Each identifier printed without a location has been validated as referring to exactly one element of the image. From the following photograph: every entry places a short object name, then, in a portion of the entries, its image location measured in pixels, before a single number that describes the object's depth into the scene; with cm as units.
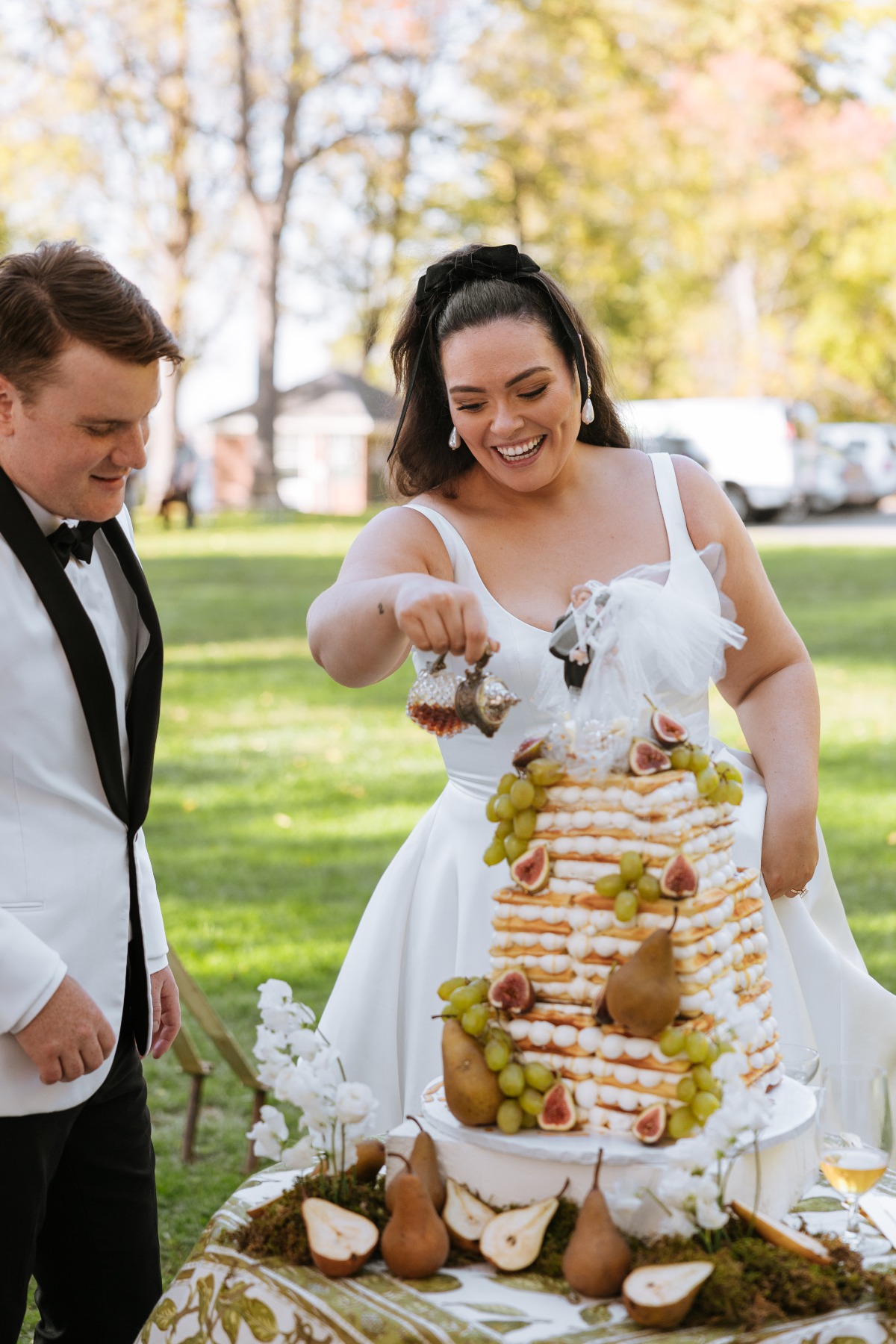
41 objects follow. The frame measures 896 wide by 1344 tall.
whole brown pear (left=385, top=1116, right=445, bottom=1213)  193
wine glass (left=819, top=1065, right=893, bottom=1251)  194
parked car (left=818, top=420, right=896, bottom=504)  2994
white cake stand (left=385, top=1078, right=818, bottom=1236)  183
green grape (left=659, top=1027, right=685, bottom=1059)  183
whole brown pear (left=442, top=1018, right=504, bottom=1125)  193
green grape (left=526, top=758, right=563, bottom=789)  197
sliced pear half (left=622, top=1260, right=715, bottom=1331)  168
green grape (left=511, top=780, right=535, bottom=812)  197
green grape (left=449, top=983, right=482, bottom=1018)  199
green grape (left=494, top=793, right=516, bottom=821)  200
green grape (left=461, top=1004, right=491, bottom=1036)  197
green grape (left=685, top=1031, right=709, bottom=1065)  184
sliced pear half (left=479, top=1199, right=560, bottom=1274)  183
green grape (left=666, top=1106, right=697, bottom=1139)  184
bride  261
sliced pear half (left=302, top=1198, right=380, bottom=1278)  183
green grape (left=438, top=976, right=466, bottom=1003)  205
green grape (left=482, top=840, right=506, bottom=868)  202
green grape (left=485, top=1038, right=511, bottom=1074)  194
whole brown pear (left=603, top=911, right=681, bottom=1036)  182
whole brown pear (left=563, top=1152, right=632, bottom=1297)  176
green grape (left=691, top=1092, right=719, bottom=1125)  183
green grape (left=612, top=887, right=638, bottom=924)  187
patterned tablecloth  171
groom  210
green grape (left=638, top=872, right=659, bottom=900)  187
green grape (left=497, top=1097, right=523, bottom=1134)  191
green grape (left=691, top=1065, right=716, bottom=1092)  184
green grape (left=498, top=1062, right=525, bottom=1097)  192
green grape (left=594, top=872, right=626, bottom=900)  190
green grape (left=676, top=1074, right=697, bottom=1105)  184
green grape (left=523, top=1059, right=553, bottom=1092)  193
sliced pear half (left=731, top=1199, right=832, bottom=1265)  182
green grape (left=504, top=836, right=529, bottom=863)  199
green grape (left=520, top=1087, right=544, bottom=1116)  192
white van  2730
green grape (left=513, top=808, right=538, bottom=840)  198
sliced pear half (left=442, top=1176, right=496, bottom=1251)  188
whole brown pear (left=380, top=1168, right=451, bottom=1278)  182
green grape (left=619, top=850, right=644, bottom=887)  189
